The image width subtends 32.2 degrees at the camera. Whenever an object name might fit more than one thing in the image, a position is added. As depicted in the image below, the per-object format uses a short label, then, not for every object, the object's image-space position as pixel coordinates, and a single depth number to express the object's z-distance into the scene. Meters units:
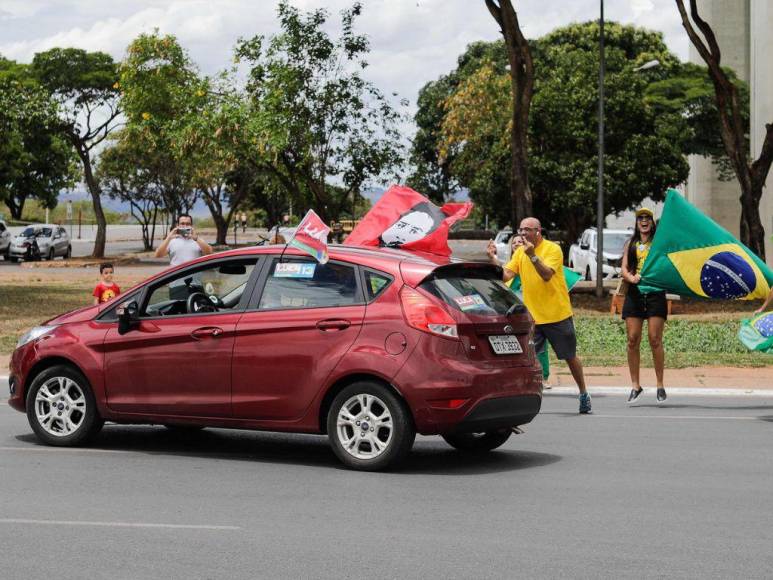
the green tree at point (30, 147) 27.84
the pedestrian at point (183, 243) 14.43
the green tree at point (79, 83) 51.75
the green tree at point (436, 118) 71.44
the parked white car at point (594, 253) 39.44
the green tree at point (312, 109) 33.31
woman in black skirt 12.74
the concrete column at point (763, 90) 37.22
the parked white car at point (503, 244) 48.16
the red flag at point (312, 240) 9.09
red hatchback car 8.68
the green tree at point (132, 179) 65.75
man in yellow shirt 12.09
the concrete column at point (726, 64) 52.72
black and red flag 11.55
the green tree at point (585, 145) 49.66
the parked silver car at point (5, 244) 51.75
